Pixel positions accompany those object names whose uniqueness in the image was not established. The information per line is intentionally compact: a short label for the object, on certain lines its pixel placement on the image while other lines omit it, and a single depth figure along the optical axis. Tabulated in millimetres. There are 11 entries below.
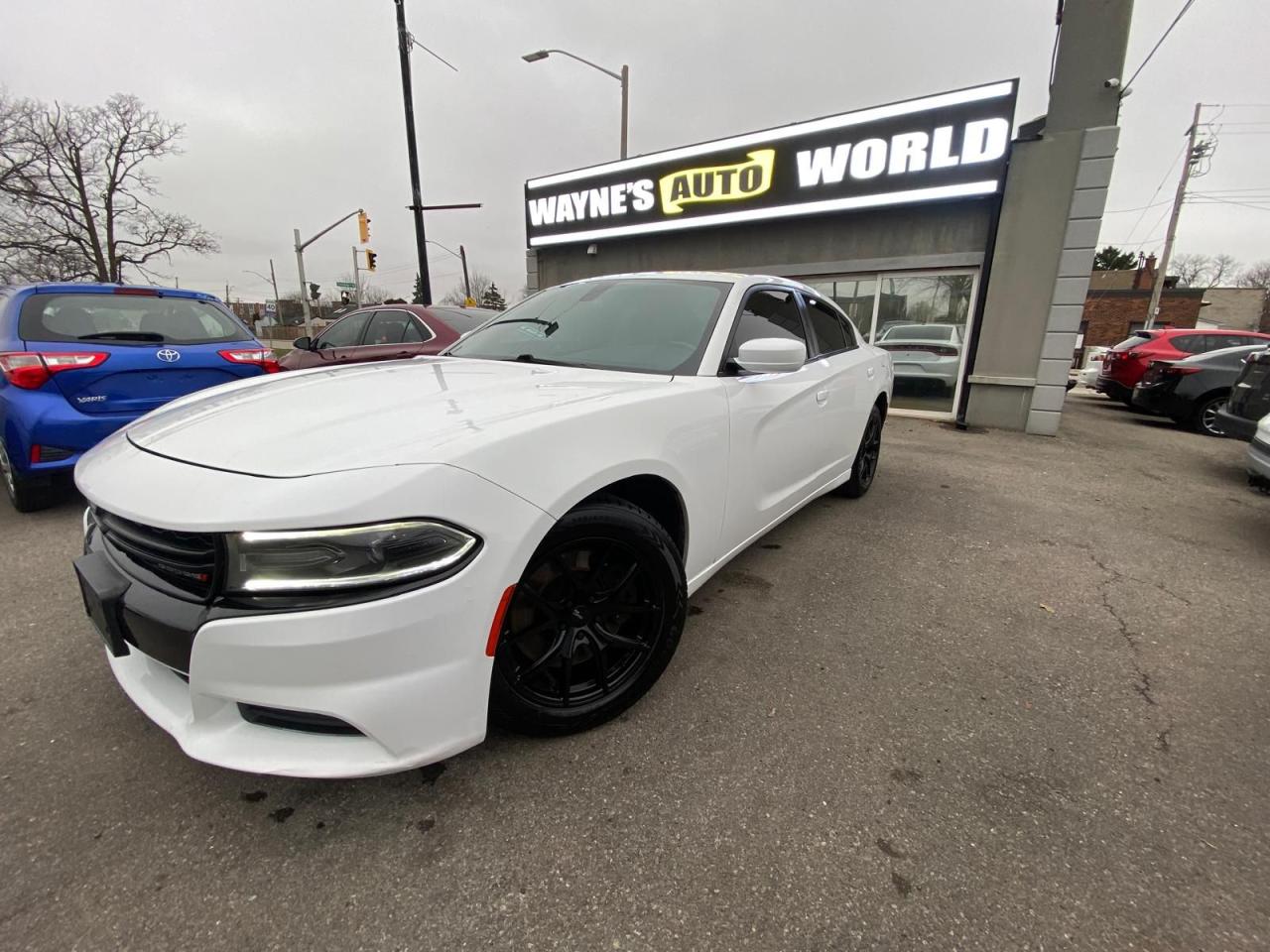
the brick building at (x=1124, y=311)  33562
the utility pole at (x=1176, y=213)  22906
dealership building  6797
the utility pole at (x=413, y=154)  10242
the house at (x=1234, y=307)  44344
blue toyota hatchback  3389
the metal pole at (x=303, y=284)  22933
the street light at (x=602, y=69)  11320
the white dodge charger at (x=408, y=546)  1264
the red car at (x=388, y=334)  5867
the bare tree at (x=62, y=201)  19984
